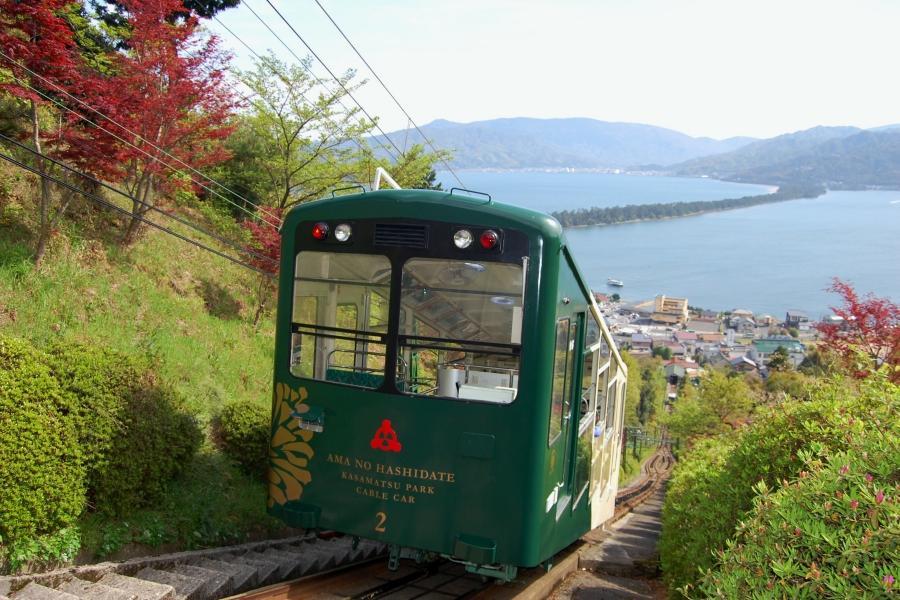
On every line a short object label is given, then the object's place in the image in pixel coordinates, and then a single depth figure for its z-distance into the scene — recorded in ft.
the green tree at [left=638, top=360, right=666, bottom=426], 241.35
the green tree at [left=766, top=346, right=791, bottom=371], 219.61
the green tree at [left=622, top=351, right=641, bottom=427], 205.87
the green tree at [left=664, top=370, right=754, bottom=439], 127.85
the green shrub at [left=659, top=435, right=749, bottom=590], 22.61
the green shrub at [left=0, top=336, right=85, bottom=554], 21.09
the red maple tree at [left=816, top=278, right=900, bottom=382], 51.06
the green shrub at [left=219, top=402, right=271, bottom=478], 33.01
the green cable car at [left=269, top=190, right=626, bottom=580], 21.58
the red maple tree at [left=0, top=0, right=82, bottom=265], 36.47
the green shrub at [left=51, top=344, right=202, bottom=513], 24.08
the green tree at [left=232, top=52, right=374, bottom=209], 60.08
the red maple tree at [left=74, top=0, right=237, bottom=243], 40.98
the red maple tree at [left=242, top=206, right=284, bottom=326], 51.29
